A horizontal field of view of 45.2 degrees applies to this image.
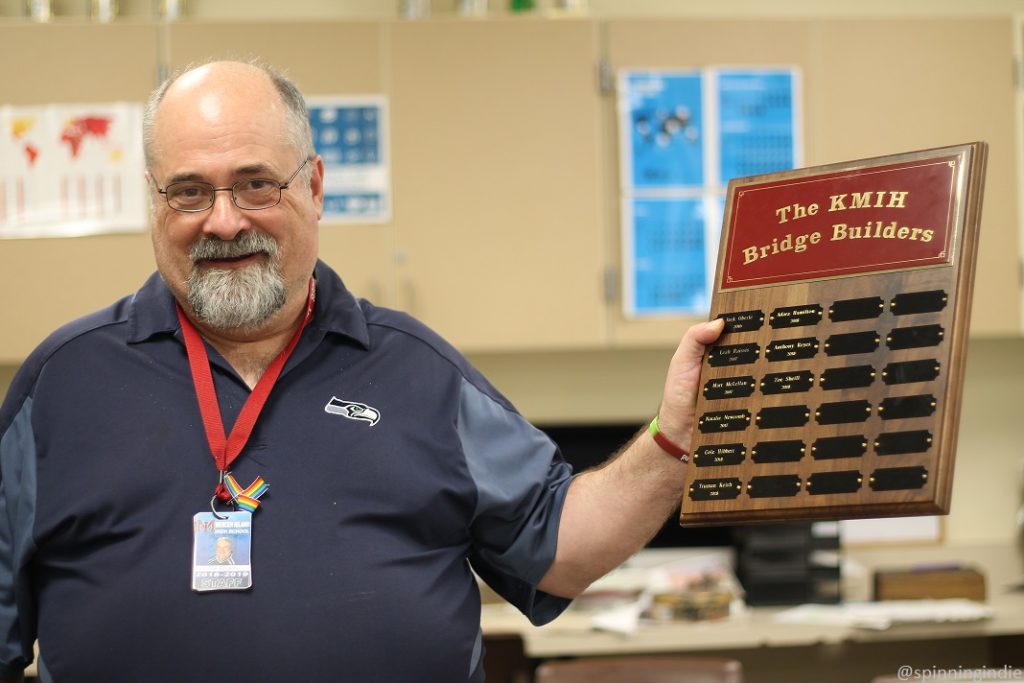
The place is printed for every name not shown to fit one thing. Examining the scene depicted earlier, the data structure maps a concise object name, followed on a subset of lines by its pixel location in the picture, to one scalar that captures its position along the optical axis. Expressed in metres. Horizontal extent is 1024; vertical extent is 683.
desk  3.19
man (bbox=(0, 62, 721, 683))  1.51
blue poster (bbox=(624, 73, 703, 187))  3.54
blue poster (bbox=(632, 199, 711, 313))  3.56
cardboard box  3.52
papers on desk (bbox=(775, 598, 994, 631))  3.26
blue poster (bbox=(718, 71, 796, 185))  3.56
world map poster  3.41
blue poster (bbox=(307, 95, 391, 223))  3.47
